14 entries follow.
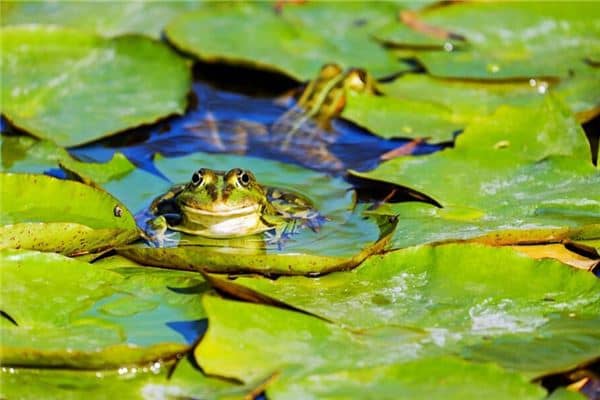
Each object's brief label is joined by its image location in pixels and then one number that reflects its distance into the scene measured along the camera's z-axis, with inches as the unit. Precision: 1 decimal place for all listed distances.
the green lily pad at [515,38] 418.0
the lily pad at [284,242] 258.2
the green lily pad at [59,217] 270.2
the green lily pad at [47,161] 327.0
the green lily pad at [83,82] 378.6
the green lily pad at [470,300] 226.8
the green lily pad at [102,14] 464.8
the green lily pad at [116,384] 216.4
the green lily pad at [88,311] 219.6
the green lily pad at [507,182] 281.3
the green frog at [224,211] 302.9
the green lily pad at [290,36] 430.0
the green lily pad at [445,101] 379.2
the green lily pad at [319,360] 209.9
